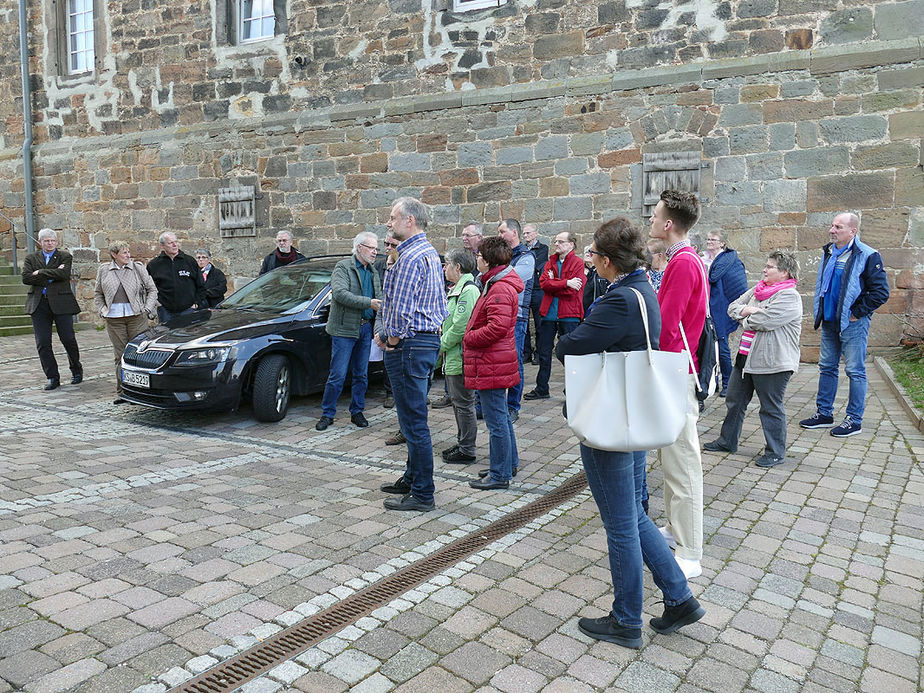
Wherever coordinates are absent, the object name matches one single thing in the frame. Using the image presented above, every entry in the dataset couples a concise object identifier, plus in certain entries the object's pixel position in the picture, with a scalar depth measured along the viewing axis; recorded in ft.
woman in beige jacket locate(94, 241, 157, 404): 26.66
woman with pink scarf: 17.85
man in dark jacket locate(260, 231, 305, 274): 32.76
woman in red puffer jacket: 16.49
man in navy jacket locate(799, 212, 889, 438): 20.67
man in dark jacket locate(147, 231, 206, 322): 28.25
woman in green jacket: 18.44
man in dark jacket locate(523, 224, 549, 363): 29.14
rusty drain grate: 8.97
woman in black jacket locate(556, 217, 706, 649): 9.46
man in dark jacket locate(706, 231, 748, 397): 24.12
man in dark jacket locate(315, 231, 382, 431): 22.21
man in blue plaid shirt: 14.71
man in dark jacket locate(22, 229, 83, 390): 28.22
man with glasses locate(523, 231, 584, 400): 25.72
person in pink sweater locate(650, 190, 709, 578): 11.52
